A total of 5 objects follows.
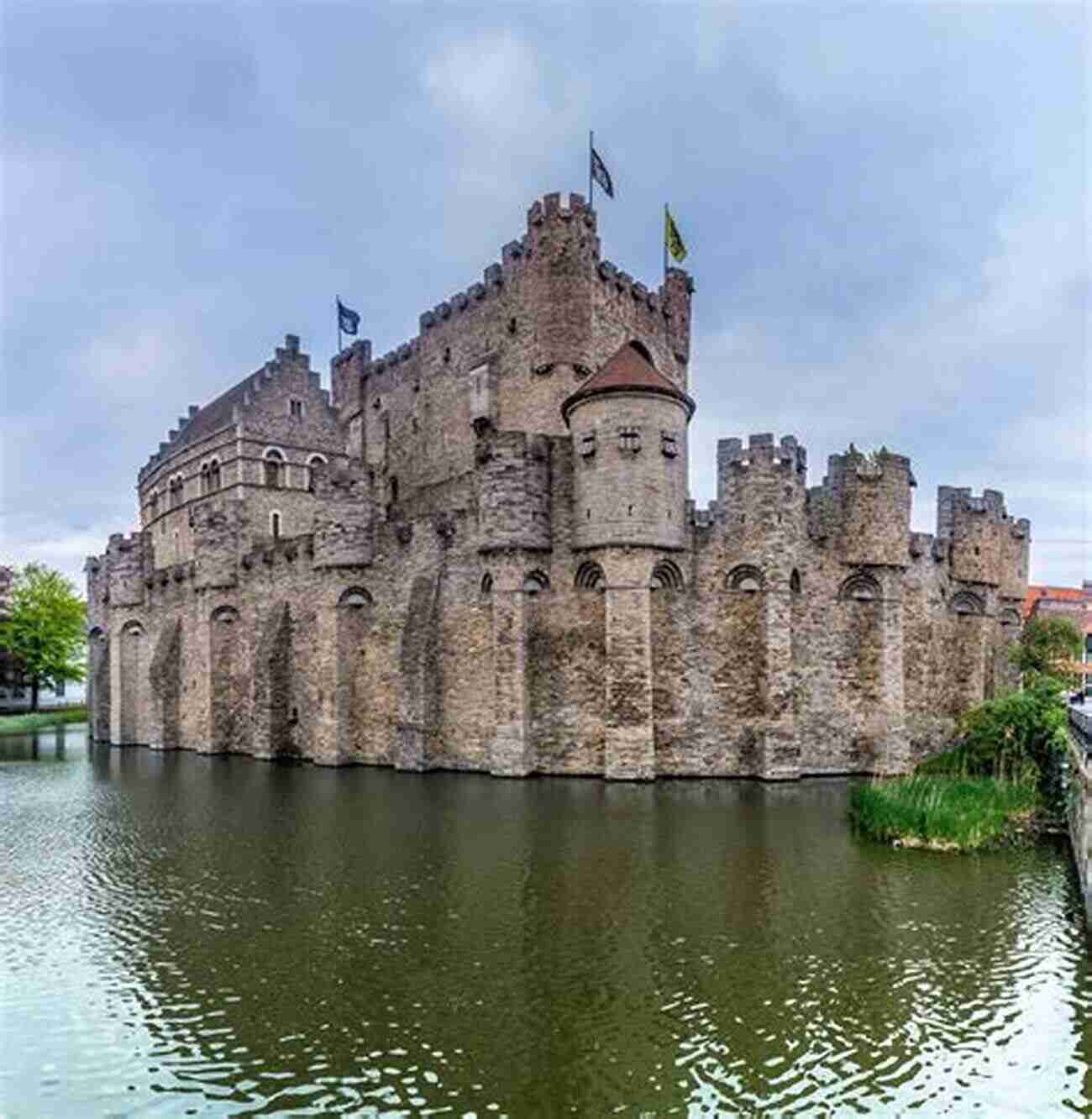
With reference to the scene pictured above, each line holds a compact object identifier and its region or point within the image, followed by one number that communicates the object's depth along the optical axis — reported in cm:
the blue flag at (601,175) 2992
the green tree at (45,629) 5238
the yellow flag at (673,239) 3269
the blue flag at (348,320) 4434
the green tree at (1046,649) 2720
